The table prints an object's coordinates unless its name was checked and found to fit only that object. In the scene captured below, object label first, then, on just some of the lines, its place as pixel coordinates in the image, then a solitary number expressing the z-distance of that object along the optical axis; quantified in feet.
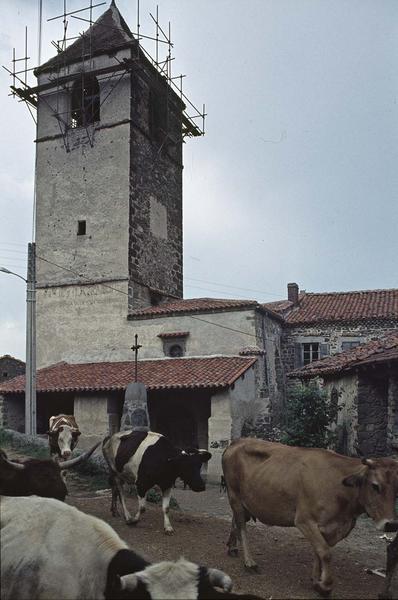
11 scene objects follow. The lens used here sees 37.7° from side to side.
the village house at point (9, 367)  91.35
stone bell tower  75.41
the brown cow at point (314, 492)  17.58
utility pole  53.83
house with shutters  78.79
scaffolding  78.64
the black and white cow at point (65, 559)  11.81
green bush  49.55
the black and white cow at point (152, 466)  28.73
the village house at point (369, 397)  39.70
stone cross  51.16
